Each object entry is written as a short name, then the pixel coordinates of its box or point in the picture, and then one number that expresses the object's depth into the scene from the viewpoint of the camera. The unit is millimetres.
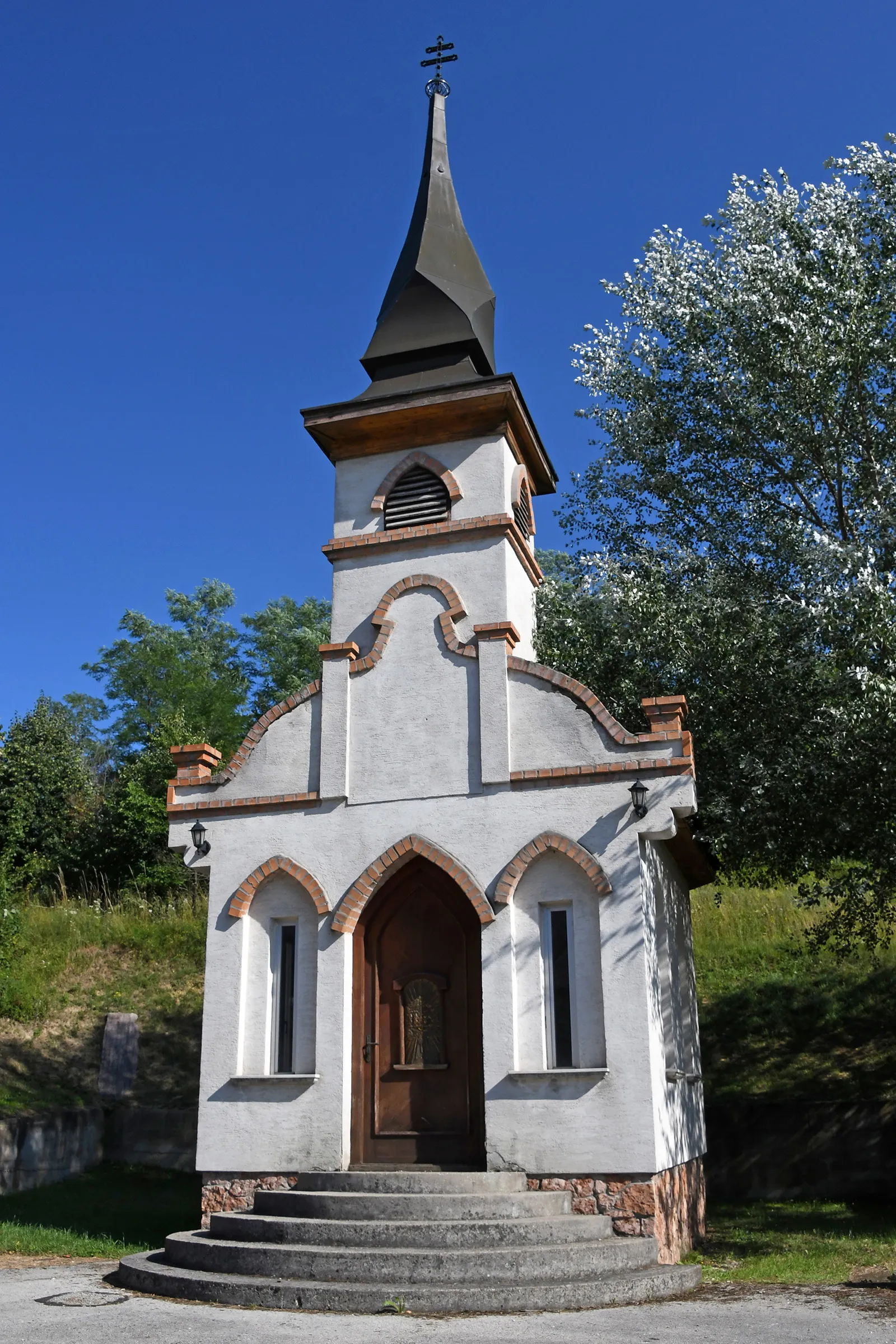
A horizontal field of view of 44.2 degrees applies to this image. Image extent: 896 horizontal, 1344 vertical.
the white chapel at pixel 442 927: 9523
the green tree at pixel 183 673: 34062
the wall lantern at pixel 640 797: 10281
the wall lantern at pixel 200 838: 11656
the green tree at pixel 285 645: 36897
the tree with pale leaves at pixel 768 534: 12102
